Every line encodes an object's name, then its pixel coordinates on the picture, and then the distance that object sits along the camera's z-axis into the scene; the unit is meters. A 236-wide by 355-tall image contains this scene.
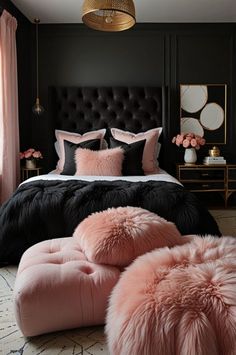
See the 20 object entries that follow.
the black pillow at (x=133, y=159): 3.94
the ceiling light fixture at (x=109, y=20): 2.84
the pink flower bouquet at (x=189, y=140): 4.52
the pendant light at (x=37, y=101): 4.64
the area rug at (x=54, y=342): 1.63
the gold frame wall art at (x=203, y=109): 4.86
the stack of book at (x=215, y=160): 4.59
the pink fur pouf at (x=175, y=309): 1.15
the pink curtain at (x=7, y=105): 3.82
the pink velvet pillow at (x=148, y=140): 4.23
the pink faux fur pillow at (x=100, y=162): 3.81
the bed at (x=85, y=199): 2.53
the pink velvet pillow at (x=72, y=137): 4.43
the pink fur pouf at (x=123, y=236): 1.77
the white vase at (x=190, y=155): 4.63
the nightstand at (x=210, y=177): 4.55
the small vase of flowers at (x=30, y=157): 4.35
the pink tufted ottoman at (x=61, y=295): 1.61
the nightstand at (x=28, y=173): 4.46
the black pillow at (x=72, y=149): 4.04
